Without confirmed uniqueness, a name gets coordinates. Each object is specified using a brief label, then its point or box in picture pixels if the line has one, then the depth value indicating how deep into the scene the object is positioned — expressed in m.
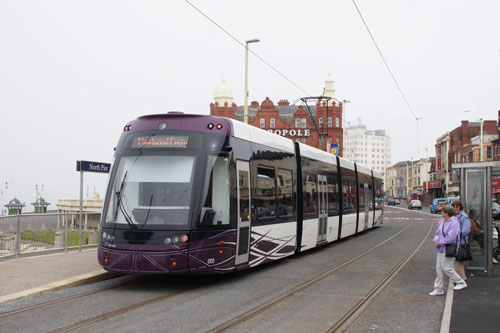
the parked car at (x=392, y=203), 112.94
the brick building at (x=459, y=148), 73.12
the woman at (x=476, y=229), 11.27
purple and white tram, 9.48
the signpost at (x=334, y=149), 42.58
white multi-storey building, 194.32
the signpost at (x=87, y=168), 14.48
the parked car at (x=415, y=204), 76.19
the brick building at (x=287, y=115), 94.75
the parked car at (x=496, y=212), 38.38
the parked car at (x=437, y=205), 56.53
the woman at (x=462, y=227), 10.12
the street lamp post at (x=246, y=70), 23.21
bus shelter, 10.98
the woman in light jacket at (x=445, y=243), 9.30
